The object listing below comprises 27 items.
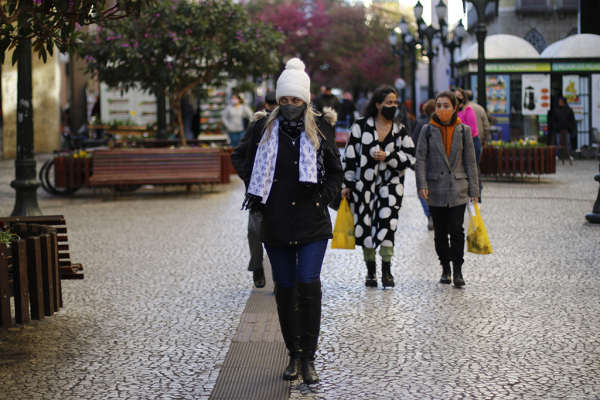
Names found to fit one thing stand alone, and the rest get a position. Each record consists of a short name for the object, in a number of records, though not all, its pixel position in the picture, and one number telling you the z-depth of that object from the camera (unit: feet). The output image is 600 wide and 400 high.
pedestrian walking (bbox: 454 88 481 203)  34.81
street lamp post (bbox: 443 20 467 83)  84.48
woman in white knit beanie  14.06
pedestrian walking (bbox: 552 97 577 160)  70.28
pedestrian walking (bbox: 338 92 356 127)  90.17
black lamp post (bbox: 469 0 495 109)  53.67
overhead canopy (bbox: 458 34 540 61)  79.25
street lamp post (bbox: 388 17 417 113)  96.94
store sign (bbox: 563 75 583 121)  76.33
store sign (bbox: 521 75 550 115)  75.10
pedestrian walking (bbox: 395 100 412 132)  53.50
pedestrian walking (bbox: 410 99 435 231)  30.91
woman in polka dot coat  21.93
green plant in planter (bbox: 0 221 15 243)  16.53
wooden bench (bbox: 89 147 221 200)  45.21
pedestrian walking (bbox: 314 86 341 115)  63.36
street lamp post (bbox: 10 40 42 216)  34.04
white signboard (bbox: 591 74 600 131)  76.07
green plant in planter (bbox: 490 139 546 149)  52.42
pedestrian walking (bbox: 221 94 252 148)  62.08
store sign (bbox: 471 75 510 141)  74.49
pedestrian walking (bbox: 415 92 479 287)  22.21
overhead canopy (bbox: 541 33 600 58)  77.46
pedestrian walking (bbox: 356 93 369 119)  83.77
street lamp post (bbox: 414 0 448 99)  78.64
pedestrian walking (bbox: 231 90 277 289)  21.02
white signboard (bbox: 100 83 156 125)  86.02
